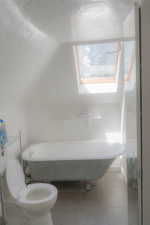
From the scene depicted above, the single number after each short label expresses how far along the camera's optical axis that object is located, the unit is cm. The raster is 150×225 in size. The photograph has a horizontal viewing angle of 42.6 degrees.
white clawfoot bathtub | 286
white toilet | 208
